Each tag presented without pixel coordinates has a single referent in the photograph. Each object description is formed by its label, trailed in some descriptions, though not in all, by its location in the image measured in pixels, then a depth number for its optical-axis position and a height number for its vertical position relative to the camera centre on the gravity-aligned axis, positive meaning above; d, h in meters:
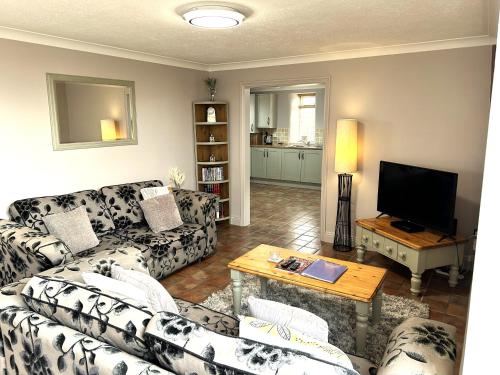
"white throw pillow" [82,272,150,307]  1.80 -0.79
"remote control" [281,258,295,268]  2.76 -1.05
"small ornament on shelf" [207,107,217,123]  5.13 +0.11
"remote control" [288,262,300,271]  2.71 -1.05
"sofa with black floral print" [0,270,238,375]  1.40 -0.85
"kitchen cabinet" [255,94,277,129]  8.67 +0.30
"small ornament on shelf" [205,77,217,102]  5.17 +0.54
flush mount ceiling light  2.46 +0.72
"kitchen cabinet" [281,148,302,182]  8.23 -0.92
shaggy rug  2.61 -1.50
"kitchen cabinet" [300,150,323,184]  7.98 -0.93
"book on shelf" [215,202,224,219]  5.46 -1.27
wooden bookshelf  5.21 -0.33
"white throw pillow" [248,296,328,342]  1.50 -0.82
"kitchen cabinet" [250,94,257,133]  8.86 +0.13
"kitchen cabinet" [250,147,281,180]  8.53 -0.92
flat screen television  3.29 -0.70
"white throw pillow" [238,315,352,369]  1.32 -0.79
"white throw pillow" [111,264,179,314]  1.91 -0.86
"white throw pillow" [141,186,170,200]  4.13 -0.76
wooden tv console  3.25 -1.15
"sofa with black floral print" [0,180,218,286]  2.65 -0.95
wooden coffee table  2.35 -1.07
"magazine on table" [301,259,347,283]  2.57 -1.06
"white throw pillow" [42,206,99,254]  3.14 -0.90
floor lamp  4.12 -0.53
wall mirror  3.57 +0.13
